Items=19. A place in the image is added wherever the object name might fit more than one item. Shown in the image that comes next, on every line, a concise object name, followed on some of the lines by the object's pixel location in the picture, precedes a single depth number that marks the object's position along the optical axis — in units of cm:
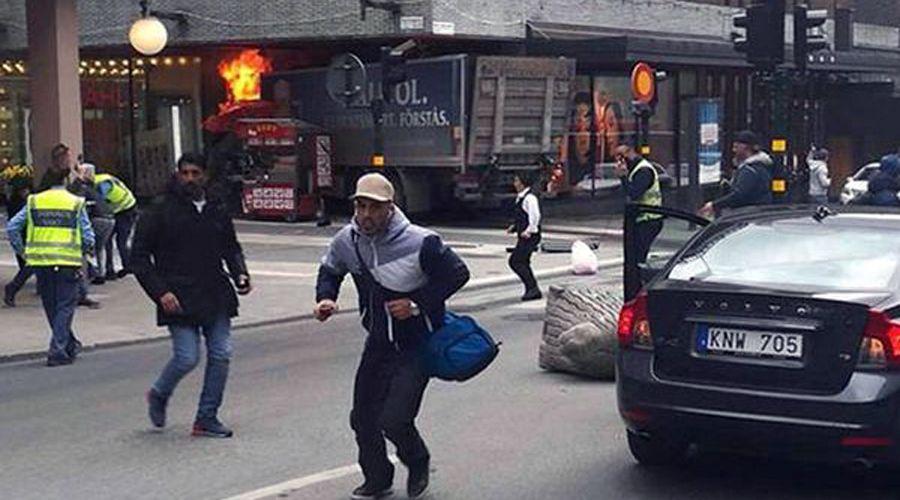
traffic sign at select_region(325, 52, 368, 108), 2211
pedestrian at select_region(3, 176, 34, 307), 1550
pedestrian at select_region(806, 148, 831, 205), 2577
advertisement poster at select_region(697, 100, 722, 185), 3009
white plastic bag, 1711
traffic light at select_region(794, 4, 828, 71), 1656
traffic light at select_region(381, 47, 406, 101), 2216
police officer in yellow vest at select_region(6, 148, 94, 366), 1174
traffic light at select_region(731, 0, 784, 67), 1620
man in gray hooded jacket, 667
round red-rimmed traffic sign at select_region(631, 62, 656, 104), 2433
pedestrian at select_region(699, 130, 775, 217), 1371
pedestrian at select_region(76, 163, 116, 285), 1733
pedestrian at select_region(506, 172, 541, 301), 1573
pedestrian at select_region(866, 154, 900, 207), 1551
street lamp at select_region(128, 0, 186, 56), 2100
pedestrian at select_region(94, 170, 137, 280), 1788
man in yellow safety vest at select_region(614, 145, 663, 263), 1535
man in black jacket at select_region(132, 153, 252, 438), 840
